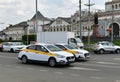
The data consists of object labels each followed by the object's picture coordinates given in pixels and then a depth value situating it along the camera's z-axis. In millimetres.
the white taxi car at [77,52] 13270
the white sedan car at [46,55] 10642
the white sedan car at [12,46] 22533
